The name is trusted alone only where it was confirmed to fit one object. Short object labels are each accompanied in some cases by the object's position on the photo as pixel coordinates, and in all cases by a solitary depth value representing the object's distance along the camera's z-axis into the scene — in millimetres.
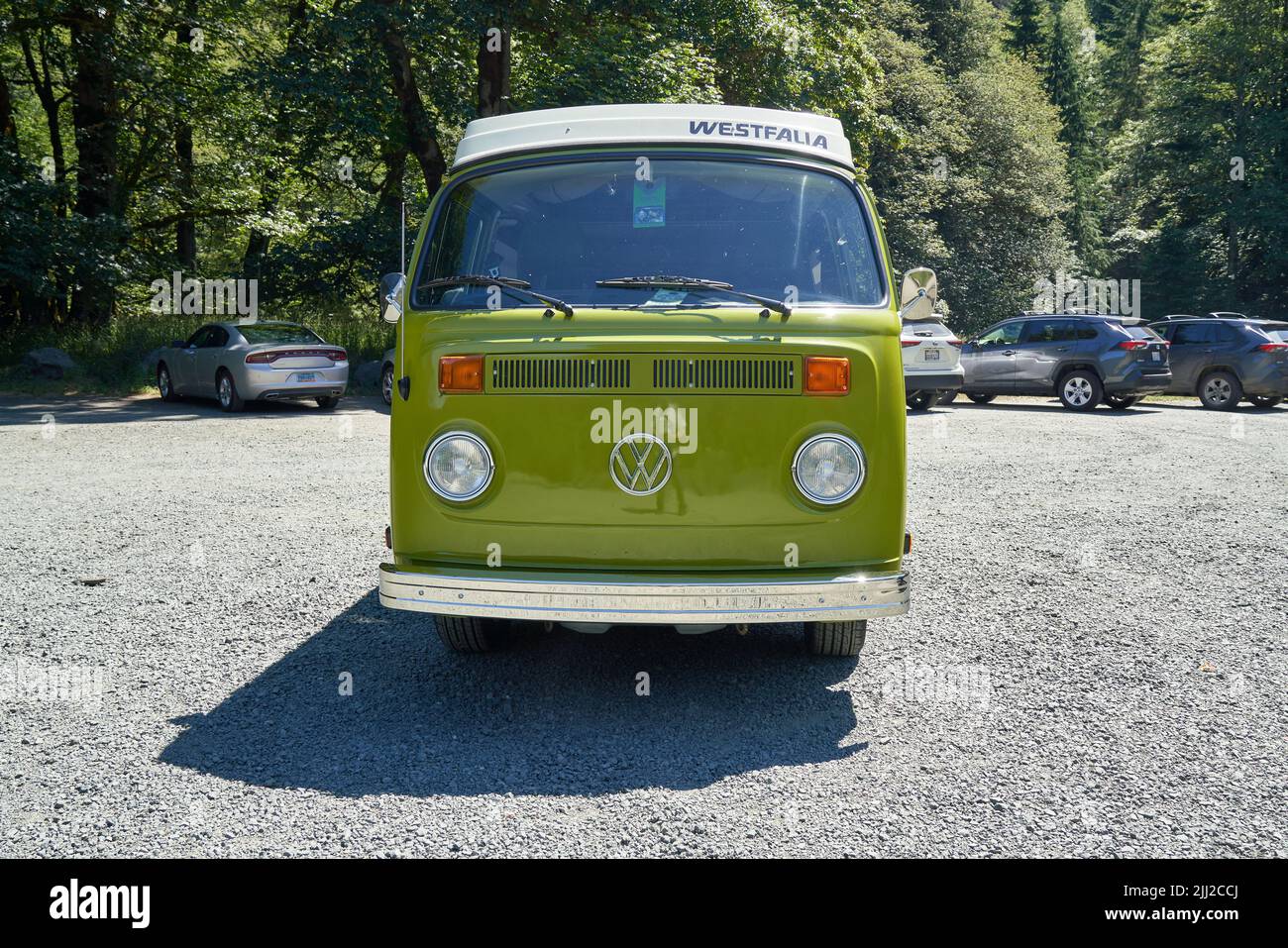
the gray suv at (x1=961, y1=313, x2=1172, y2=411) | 19047
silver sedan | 17359
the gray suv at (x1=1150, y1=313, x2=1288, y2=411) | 19703
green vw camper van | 4129
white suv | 18062
